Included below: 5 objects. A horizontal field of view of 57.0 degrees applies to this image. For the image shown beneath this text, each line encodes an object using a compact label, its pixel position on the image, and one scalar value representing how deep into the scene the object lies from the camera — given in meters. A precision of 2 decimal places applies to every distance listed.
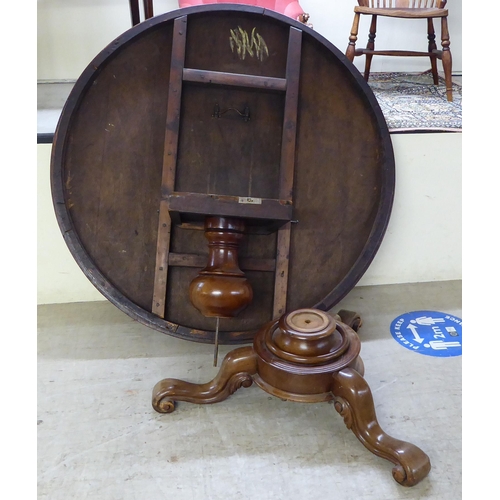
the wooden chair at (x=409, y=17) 2.22
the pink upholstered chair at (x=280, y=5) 2.40
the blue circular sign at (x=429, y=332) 1.61
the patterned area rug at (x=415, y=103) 1.87
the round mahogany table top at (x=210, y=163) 1.50
